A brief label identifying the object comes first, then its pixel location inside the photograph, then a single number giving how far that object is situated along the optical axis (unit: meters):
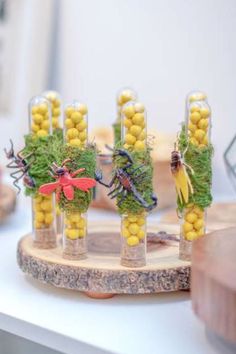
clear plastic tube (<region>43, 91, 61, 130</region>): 0.76
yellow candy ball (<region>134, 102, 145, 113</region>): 0.60
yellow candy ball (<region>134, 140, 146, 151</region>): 0.60
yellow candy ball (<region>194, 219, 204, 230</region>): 0.64
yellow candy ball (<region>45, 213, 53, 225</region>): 0.71
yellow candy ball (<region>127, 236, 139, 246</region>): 0.61
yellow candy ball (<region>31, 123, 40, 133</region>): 0.71
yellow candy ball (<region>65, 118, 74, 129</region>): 0.63
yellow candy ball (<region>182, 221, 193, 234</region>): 0.64
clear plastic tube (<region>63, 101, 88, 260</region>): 0.63
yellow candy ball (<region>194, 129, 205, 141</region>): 0.62
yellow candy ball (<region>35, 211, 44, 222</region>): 0.71
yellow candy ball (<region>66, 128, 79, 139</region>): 0.63
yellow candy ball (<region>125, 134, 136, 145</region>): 0.60
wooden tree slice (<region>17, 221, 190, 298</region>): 0.59
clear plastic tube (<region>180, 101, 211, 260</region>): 0.62
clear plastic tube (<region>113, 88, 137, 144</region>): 0.76
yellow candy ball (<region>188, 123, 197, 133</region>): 0.62
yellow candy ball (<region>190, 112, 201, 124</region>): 0.62
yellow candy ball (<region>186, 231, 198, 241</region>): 0.63
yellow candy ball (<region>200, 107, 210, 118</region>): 0.62
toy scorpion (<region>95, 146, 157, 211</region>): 0.59
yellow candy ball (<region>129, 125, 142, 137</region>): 0.60
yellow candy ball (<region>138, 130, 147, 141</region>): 0.61
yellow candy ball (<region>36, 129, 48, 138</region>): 0.71
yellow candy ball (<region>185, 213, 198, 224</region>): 0.63
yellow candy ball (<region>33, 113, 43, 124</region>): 0.71
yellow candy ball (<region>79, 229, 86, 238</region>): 0.65
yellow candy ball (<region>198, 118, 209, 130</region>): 0.62
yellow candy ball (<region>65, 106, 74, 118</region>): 0.63
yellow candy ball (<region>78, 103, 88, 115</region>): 0.63
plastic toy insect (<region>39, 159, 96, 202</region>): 0.62
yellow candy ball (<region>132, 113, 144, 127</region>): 0.60
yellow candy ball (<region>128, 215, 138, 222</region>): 0.61
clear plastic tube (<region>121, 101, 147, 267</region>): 0.60
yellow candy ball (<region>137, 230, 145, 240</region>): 0.62
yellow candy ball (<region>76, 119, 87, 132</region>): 0.63
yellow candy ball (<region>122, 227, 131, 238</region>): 0.62
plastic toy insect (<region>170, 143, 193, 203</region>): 0.60
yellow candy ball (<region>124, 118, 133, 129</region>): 0.61
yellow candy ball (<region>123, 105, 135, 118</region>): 0.60
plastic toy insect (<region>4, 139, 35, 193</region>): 0.69
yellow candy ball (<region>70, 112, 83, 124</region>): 0.63
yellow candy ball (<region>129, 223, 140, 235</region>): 0.61
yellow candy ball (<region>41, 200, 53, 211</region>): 0.71
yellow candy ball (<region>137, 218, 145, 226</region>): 0.61
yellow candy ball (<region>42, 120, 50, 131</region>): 0.71
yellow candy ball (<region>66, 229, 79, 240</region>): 0.64
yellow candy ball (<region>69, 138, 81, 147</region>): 0.63
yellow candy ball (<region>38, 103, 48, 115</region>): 0.71
